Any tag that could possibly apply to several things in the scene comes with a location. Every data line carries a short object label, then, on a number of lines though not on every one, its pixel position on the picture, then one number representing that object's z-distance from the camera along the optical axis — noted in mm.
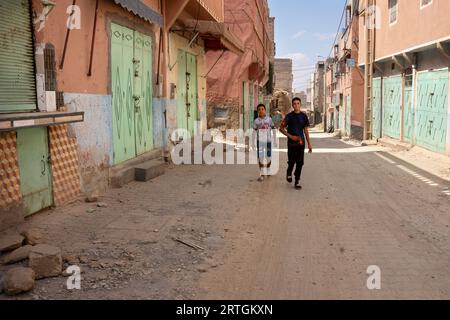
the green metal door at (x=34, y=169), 5535
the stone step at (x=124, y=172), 8195
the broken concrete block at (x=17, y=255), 4258
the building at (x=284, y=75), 62469
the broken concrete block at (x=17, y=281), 3693
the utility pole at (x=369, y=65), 22469
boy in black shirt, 9141
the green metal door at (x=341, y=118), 35091
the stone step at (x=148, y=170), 9094
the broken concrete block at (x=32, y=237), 4684
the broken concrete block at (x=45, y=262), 4059
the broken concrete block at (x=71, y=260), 4454
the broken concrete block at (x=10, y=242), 4383
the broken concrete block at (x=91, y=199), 6918
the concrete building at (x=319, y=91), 61469
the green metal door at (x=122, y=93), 8461
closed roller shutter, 5270
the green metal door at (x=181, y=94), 13477
